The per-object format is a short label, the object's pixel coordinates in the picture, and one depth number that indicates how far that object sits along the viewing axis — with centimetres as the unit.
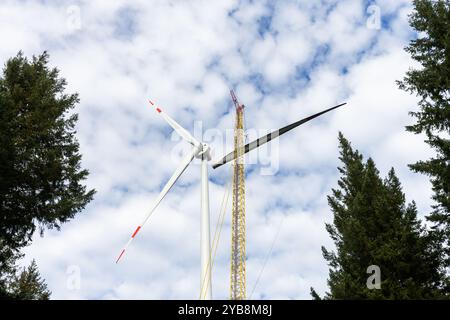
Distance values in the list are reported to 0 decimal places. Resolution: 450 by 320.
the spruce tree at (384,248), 2409
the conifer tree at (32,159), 2427
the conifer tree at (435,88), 2163
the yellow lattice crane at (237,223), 5031
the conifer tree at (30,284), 4309
